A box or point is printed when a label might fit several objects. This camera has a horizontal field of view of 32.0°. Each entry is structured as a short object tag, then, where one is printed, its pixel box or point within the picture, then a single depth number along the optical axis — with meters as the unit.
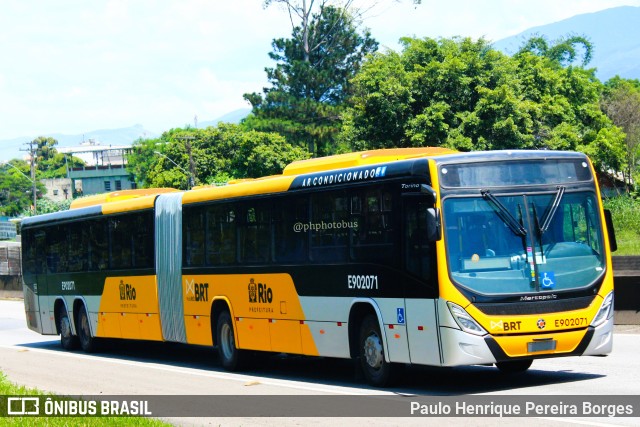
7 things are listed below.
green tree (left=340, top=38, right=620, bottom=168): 55.47
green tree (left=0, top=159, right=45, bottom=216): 183.50
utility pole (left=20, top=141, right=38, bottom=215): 120.50
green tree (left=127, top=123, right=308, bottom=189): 90.88
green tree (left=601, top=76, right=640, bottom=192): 89.88
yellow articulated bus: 13.37
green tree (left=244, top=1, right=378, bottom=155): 79.31
